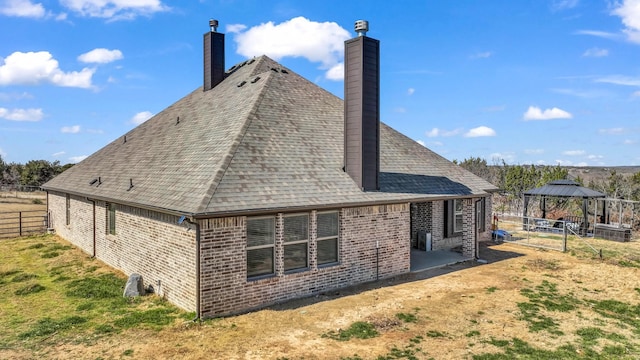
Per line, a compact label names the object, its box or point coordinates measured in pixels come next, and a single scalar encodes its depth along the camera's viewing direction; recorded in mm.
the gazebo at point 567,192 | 20844
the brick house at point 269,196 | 9320
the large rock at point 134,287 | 10273
